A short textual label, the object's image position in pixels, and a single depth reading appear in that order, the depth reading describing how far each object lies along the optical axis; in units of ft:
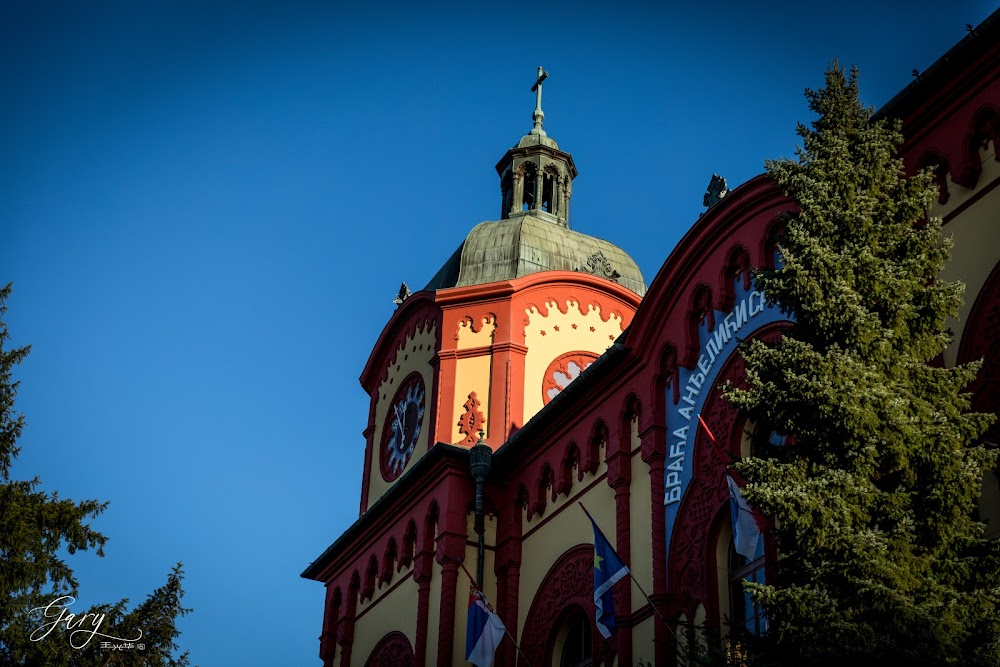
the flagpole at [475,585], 76.81
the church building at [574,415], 59.26
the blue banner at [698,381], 69.26
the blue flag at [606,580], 66.08
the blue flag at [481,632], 75.51
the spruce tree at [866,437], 43.47
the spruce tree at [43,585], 75.97
